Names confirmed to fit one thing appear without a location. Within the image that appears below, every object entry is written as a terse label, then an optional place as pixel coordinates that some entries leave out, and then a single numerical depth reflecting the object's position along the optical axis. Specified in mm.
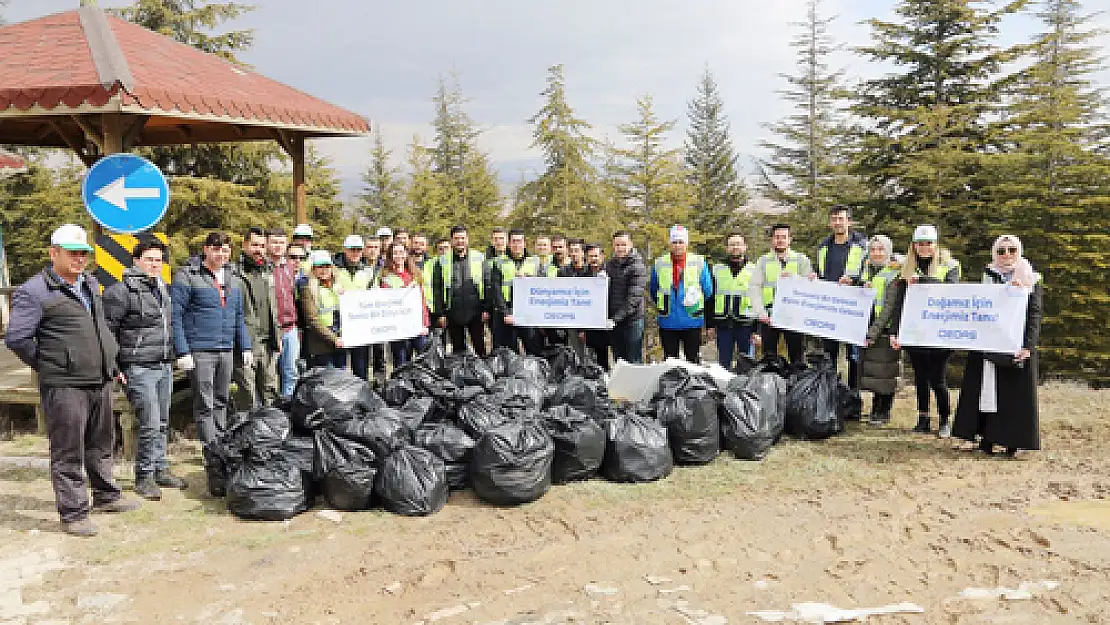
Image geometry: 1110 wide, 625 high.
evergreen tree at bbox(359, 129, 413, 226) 28312
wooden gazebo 5574
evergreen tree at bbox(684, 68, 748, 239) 27500
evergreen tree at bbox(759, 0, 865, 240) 21891
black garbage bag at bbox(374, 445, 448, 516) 4938
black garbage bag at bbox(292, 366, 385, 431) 5500
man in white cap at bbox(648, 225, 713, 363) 7566
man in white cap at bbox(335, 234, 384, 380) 7621
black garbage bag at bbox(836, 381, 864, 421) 6770
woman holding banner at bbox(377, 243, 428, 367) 7844
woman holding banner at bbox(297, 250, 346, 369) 7102
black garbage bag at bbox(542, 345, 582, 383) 7258
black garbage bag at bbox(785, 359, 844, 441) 6375
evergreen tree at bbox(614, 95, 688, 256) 19828
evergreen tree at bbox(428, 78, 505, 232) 24453
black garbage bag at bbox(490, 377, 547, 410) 5957
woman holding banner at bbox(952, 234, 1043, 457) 5656
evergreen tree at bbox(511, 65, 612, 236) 19266
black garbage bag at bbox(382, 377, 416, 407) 6277
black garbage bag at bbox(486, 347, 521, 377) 7016
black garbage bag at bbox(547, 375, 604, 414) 6152
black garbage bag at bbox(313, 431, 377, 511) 4977
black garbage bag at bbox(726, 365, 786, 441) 6125
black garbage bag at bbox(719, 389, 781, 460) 5898
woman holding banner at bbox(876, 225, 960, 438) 6281
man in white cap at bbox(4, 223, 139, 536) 4566
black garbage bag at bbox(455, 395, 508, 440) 5402
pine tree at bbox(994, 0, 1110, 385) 15789
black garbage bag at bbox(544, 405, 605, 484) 5363
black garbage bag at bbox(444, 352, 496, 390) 6512
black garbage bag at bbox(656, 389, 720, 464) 5750
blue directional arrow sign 5664
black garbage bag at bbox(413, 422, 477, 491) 5250
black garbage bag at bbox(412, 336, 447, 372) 7152
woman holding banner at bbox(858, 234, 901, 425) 6746
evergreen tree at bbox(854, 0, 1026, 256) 16344
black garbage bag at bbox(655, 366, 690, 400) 6121
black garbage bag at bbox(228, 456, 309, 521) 4914
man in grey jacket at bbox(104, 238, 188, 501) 5250
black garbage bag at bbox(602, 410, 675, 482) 5461
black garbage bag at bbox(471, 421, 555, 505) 5035
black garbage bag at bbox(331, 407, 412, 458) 5129
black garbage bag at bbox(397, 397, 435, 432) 5531
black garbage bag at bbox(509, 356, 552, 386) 6882
